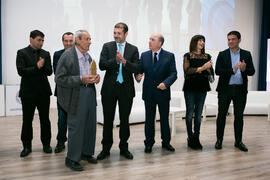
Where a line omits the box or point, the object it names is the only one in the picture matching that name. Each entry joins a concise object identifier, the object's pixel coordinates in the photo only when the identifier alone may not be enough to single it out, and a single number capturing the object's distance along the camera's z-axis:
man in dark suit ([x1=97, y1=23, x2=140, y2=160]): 3.35
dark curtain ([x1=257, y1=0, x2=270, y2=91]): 9.32
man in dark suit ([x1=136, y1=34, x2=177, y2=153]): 3.70
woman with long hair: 3.88
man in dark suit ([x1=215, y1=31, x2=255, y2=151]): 3.90
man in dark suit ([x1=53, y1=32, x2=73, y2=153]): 3.75
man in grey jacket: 3.00
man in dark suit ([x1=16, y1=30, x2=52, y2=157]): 3.44
